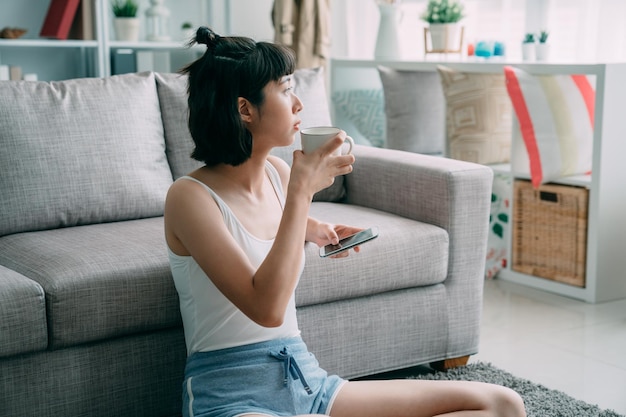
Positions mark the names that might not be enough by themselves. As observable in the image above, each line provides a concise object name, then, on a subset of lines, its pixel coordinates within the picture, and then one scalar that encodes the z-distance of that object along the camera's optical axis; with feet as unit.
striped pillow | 10.71
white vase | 13.88
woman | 5.02
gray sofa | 6.11
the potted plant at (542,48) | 11.57
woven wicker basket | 10.56
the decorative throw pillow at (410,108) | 12.97
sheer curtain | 11.64
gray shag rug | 7.09
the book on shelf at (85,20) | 14.28
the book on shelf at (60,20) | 14.23
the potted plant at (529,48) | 11.77
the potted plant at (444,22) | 12.85
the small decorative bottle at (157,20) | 15.30
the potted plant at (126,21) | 14.80
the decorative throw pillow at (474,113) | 11.81
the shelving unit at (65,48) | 14.34
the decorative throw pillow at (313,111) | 8.93
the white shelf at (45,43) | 13.58
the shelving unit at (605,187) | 10.04
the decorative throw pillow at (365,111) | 14.15
